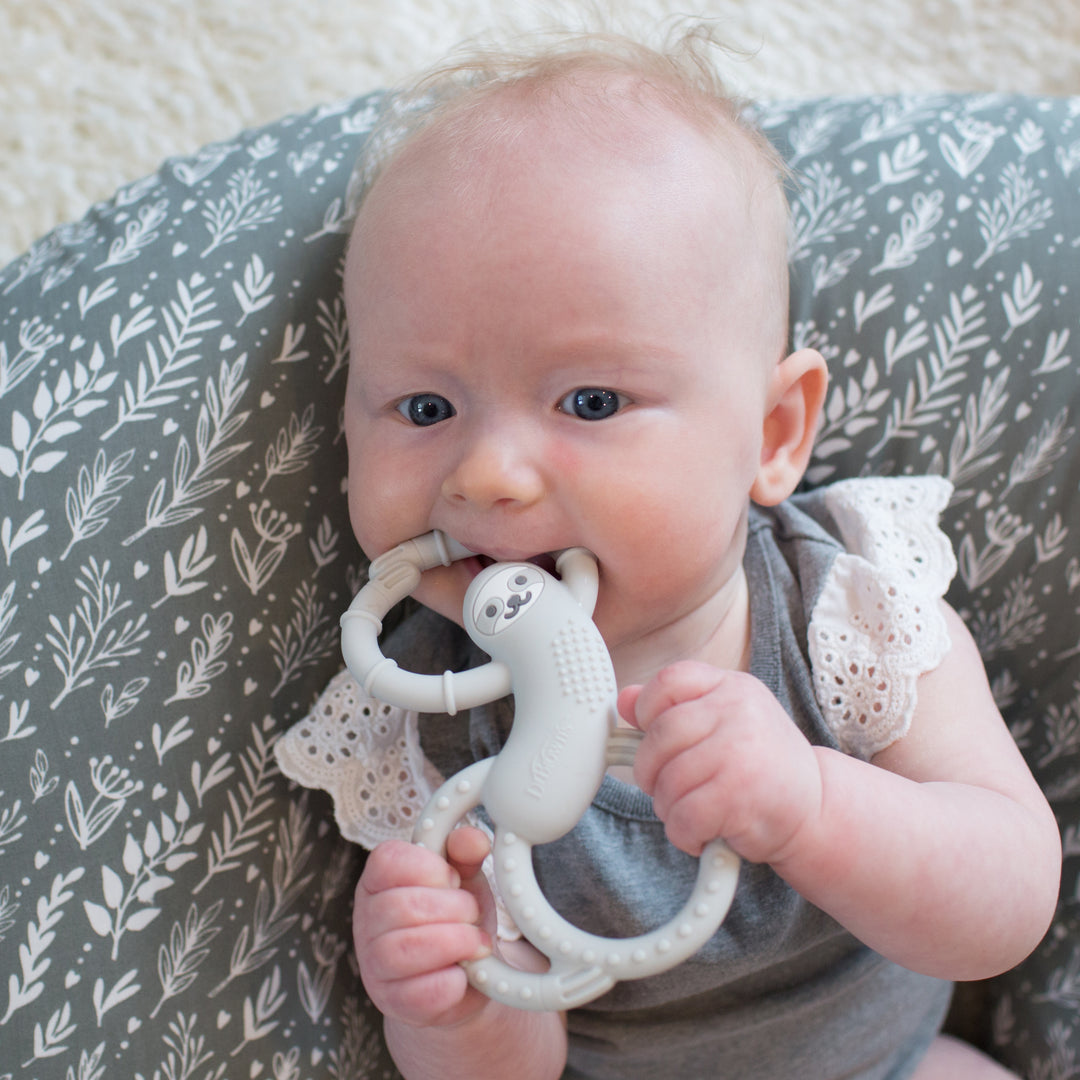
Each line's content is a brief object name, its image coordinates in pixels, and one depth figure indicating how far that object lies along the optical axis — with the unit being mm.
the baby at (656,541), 598
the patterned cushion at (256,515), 660
